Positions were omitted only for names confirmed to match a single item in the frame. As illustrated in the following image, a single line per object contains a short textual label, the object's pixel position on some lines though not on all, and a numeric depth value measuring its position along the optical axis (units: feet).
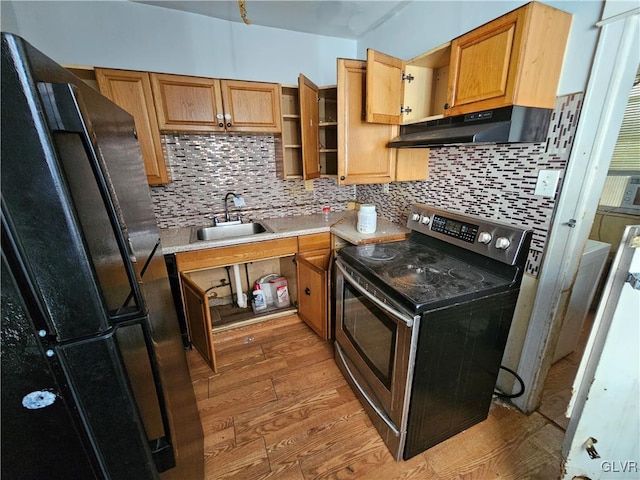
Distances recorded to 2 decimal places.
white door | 2.25
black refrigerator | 1.53
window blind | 6.67
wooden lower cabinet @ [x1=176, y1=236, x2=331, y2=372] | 6.01
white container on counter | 6.40
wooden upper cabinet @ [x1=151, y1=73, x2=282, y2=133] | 5.94
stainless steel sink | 7.47
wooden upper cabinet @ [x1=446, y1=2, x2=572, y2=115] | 3.48
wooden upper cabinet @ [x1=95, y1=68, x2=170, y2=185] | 5.46
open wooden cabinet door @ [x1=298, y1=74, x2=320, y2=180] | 6.27
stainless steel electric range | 3.72
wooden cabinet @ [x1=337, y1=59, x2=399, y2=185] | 5.56
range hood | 3.77
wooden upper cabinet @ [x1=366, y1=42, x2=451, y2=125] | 5.10
